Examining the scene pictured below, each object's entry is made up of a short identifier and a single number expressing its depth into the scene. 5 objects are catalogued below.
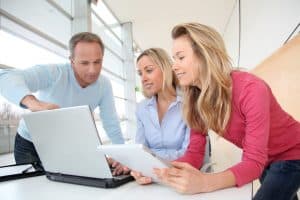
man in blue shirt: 1.35
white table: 0.67
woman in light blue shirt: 1.23
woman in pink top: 0.72
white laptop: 0.72
